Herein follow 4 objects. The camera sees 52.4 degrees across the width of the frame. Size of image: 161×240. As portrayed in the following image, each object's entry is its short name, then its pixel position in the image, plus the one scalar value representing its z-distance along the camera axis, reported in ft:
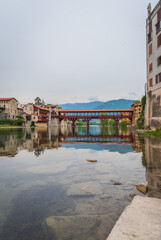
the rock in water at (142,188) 15.24
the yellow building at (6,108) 222.48
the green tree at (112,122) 399.32
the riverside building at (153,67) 73.69
